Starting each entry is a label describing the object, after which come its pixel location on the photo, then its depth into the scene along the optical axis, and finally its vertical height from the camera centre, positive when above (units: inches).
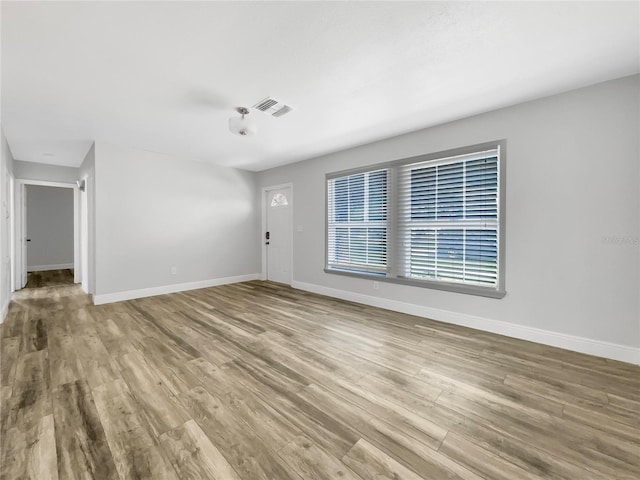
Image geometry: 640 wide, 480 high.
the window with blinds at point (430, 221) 116.6 +8.8
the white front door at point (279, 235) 216.2 +1.5
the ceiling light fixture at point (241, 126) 108.0 +45.9
